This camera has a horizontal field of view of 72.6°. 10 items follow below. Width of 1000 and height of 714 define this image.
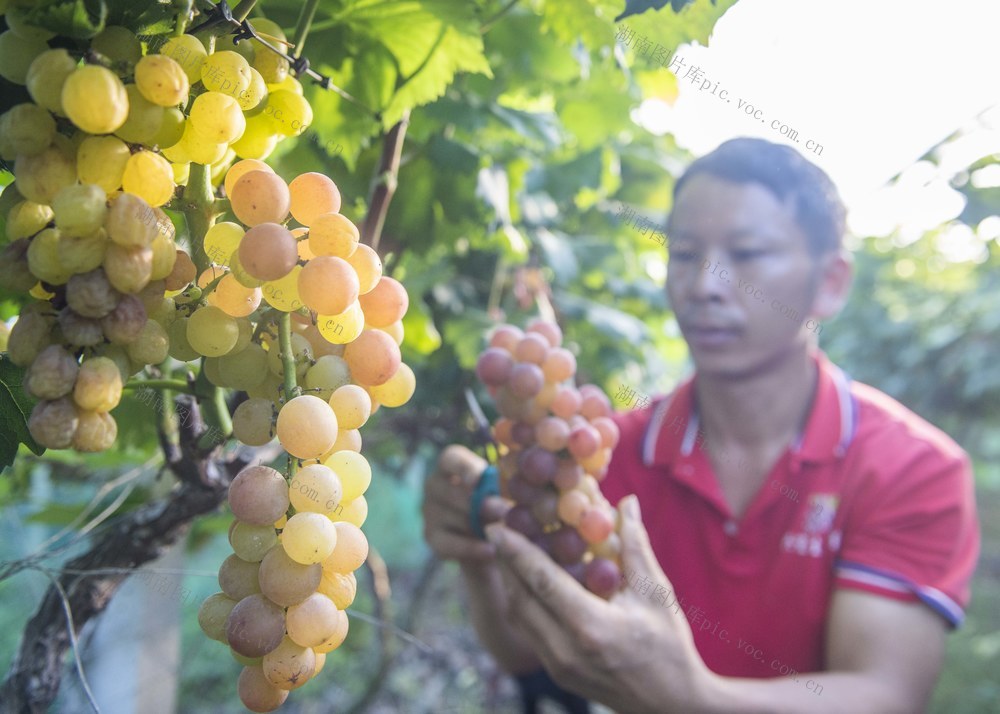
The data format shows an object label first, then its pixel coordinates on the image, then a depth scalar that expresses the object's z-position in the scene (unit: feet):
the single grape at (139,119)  1.11
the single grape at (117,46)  1.16
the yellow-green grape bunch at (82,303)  1.03
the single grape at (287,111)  1.37
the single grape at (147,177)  1.11
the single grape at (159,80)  1.08
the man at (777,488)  3.66
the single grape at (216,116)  1.16
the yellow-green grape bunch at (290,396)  1.15
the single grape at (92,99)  1.00
